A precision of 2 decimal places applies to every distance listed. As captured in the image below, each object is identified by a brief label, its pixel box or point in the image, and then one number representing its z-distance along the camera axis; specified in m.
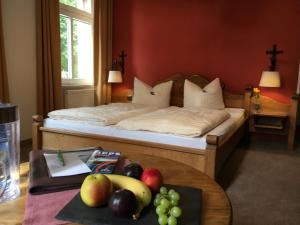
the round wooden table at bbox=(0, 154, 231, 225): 0.91
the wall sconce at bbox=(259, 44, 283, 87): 3.69
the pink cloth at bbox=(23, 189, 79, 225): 0.87
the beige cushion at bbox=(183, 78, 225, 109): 3.95
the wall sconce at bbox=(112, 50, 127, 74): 4.95
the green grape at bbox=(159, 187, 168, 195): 0.97
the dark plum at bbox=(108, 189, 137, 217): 0.88
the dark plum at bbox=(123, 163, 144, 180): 1.13
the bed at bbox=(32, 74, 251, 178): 2.17
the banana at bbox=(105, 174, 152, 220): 0.93
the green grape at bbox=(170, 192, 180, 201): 0.92
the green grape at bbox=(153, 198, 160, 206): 0.92
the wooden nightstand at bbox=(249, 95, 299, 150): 3.68
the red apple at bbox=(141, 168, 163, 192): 1.04
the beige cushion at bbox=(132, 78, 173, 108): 4.24
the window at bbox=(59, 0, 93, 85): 4.47
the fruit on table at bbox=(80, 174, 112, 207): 0.92
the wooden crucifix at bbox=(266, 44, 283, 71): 3.86
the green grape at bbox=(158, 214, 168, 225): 0.83
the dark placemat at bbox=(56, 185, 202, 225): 0.86
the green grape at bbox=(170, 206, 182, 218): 0.84
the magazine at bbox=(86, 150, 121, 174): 1.23
